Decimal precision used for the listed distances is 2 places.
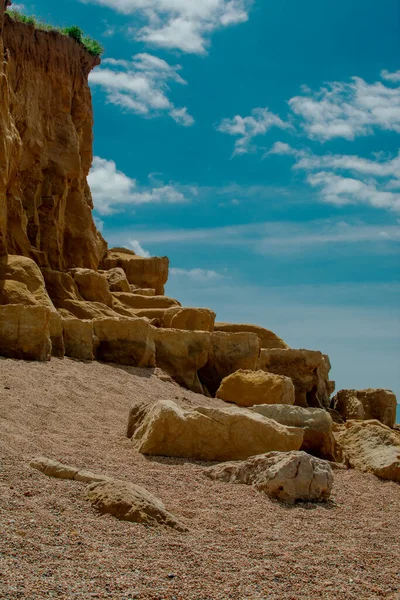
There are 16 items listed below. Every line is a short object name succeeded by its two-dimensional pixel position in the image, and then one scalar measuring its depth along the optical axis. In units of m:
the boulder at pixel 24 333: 11.27
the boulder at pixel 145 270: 26.86
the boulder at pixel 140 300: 21.12
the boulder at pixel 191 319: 18.19
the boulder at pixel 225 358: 15.41
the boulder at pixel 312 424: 8.64
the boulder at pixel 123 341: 13.57
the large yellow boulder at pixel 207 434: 7.18
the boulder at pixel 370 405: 17.92
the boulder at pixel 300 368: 17.38
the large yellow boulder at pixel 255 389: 11.82
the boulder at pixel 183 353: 14.55
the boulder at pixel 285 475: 5.97
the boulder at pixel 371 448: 7.80
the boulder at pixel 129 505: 4.61
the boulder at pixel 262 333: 20.31
